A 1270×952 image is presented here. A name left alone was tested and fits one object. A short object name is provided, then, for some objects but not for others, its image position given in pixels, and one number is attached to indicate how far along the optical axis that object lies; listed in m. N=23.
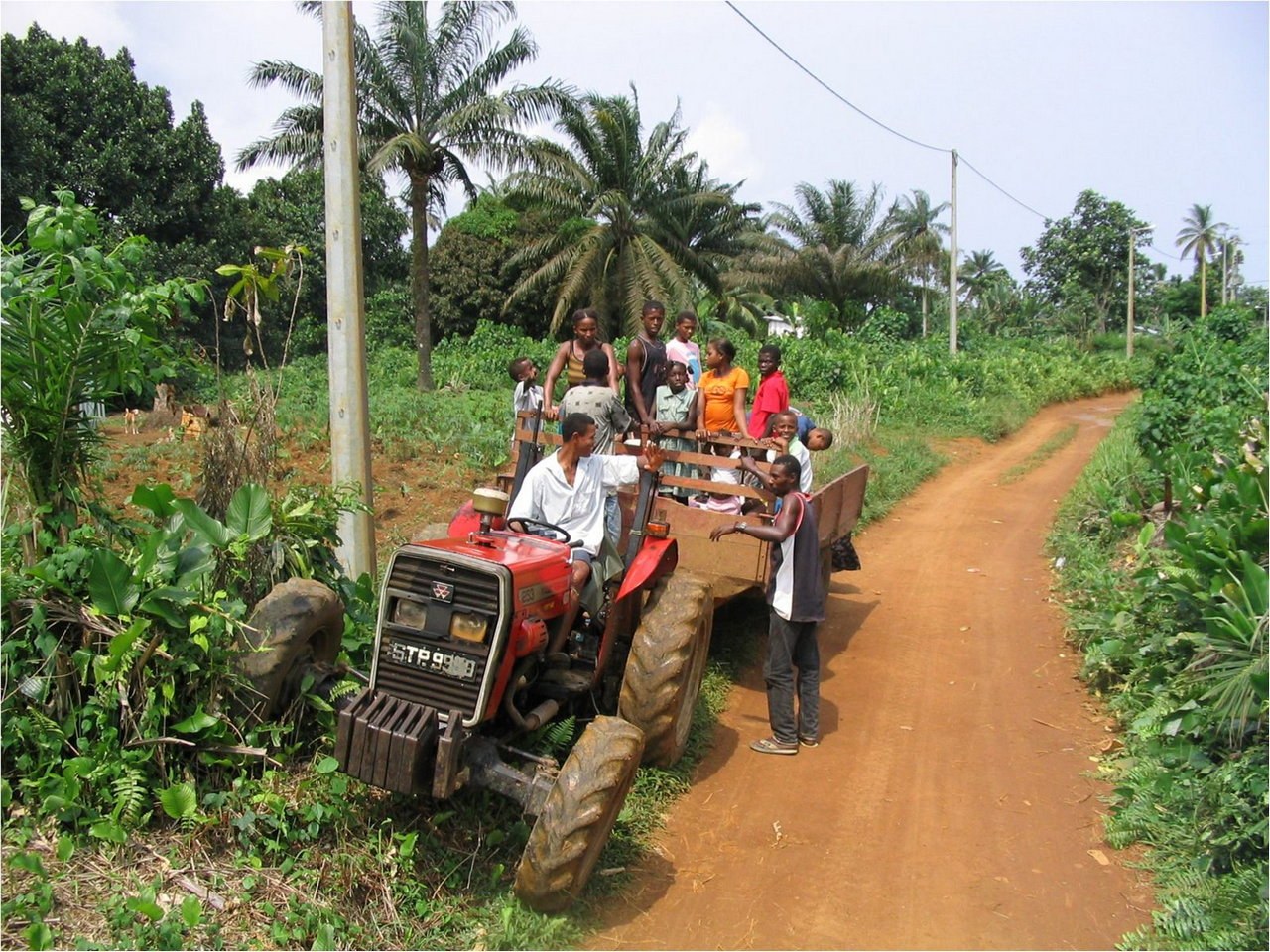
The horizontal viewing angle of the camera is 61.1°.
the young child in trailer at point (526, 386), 9.22
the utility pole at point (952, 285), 29.88
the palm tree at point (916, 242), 40.28
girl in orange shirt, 8.34
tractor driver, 5.77
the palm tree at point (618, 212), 26.16
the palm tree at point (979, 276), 58.78
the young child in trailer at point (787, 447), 6.98
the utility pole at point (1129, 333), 46.41
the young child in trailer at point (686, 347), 9.07
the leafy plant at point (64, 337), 4.90
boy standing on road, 6.56
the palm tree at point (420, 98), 21.20
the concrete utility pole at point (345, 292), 6.99
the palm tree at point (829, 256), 39.22
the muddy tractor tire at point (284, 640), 4.98
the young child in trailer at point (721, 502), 7.60
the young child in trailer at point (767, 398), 8.72
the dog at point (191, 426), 6.34
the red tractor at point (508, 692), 4.45
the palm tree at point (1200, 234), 67.06
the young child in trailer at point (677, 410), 7.73
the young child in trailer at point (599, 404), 7.04
